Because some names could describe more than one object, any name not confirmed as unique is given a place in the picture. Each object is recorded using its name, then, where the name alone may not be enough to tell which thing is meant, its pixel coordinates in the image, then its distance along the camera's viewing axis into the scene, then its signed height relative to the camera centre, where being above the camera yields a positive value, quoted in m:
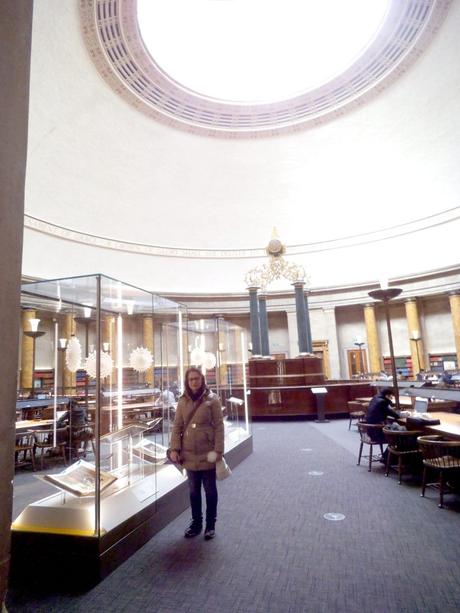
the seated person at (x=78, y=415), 6.98 -0.71
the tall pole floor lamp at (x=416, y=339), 18.47 +0.97
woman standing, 3.84 -0.72
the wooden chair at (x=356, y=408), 9.07 -1.17
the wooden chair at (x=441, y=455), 4.30 -1.11
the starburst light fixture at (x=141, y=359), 6.47 +0.24
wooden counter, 12.40 -0.78
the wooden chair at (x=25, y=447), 7.16 -1.26
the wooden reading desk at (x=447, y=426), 4.78 -0.91
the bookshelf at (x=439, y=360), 17.76 -0.08
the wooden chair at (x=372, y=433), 5.98 -1.11
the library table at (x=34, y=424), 7.56 -0.91
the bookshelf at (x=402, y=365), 19.33 -0.26
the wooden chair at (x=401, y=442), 5.31 -1.15
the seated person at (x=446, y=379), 11.33 -0.64
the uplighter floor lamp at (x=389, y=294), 6.48 +1.12
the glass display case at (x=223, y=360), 7.33 +0.20
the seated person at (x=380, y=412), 6.03 -0.81
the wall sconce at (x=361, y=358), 20.10 +0.21
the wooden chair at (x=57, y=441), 7.34 -1.24
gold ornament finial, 14.20 +3.62
